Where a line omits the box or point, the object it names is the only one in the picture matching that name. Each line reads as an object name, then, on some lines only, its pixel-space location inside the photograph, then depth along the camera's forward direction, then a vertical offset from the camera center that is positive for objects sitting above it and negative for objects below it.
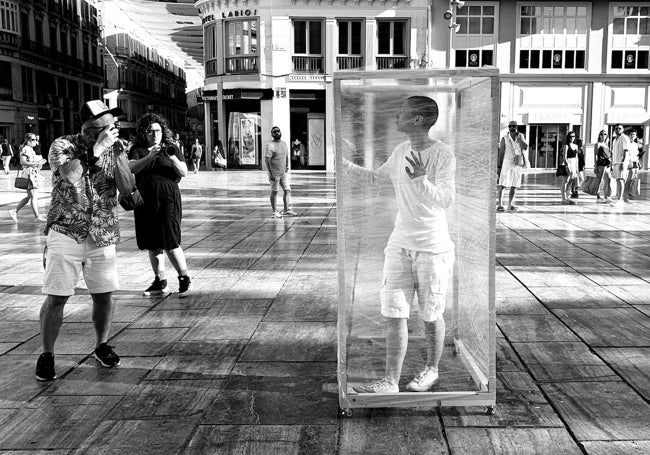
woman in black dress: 6.41 -0.48
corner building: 31.61 +4.08
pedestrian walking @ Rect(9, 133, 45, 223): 12.61 -0.36
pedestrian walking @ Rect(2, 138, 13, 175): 30.78 -0.25
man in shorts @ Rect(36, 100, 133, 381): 4.26 -0.42
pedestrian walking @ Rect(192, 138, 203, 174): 31.24 -0.34
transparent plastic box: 3.66 -0.44
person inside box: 3.65 -0.49
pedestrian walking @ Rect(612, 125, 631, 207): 14.30 -0.24
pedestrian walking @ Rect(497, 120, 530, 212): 13.31 -0.26
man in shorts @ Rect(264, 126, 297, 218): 12.62 -0.29
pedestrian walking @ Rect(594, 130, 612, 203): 14.77 -0.41
